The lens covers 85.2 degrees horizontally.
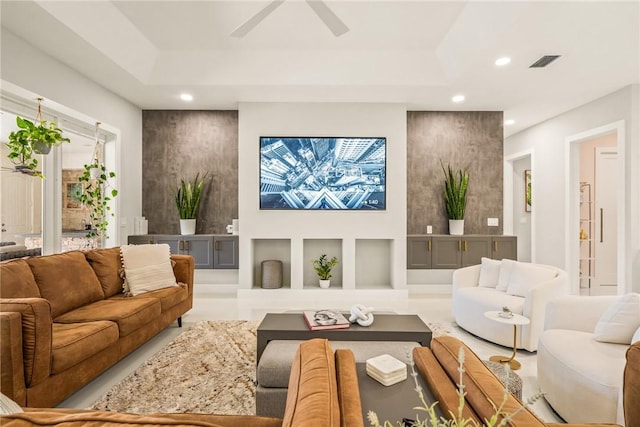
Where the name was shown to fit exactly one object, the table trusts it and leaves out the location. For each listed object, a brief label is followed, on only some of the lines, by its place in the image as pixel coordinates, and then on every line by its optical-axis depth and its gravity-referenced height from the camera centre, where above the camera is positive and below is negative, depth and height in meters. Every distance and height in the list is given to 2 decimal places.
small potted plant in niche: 5.01 -0.82
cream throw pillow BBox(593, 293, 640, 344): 1.98 -0.62
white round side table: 2.50 -0.77
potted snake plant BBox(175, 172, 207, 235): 5.18 +0.11
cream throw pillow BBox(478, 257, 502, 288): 3.67 -0.64
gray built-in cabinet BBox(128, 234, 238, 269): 5.06 -0.49
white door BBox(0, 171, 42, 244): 3.19 +0.07
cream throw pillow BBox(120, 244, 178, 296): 3.24 -0.54
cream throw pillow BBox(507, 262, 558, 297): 3.18 -0.59
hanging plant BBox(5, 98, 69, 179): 3.06 +0.63
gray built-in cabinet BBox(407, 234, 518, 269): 5.16 -0.53
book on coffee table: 2.36 -0.76
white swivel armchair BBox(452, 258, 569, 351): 2.89 -0.78
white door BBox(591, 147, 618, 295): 5.76 -0.06
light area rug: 2.15 -1.19
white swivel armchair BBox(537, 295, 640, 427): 1.71 -0.80
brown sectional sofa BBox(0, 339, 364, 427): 0.87 -0.54
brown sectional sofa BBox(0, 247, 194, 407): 1.84 -0.75
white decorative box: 1.43 -0.66
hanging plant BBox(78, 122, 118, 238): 4.11 +0.22
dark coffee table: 2.30 -0.80
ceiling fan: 2.33 +1.38
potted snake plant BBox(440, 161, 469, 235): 5.21 +0.22
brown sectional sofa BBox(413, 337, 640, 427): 0.96 -0.56
